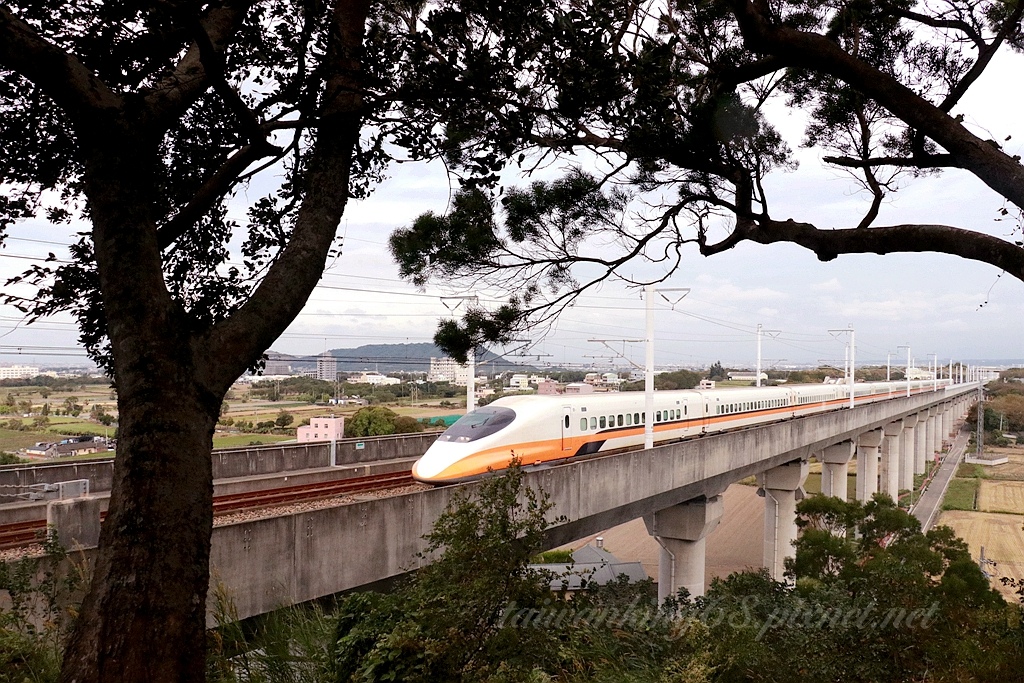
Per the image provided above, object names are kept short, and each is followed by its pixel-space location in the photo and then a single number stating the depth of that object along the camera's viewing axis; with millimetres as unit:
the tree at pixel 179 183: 3074
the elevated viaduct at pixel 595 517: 7500
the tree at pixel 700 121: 4344
